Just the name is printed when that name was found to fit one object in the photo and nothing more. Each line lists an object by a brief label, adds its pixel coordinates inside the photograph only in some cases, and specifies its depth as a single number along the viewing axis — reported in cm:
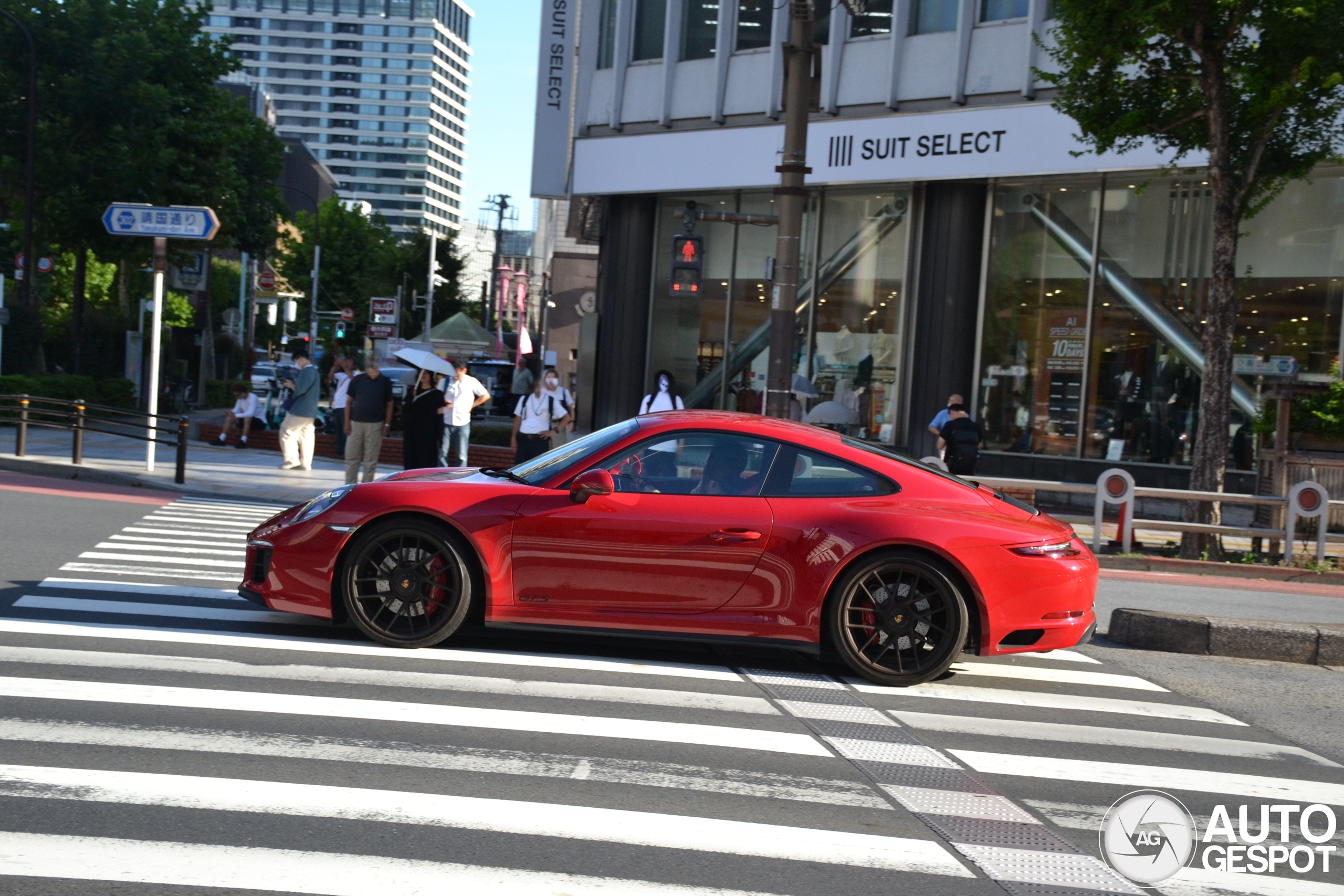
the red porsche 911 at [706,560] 677
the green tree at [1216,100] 1411
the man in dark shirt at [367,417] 1625
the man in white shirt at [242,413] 2411
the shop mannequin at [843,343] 2405
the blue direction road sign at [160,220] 1762
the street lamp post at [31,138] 2985
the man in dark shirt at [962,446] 1633
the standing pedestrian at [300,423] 2030
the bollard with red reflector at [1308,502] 1414
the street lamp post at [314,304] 6128
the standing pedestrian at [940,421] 1777
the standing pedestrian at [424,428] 1541
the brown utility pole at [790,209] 1270
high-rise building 19025
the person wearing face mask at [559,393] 1647
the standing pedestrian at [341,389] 2156
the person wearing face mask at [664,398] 1628
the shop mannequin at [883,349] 2342
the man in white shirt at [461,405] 1695
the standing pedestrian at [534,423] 1652
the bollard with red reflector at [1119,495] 1465
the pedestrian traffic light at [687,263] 1451
